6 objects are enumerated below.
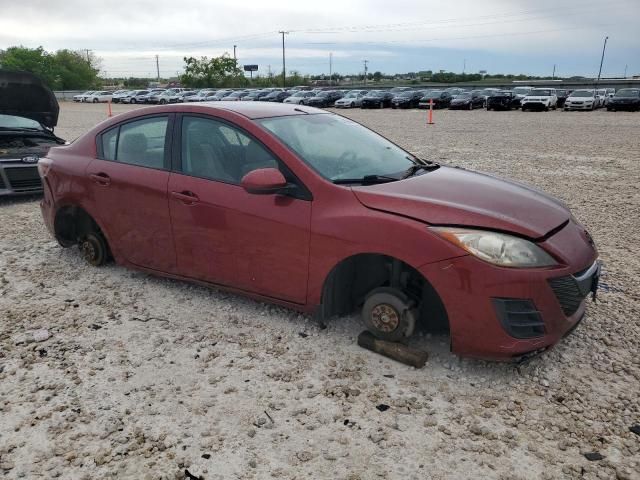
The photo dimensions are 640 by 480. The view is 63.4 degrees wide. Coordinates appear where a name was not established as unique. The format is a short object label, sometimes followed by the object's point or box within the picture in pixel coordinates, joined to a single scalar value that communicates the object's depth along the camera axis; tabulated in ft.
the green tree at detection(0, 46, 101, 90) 294.25
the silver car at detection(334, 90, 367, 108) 136.36
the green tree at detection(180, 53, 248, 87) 307.17
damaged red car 9.63
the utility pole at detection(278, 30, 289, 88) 324.19
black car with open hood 25.23
